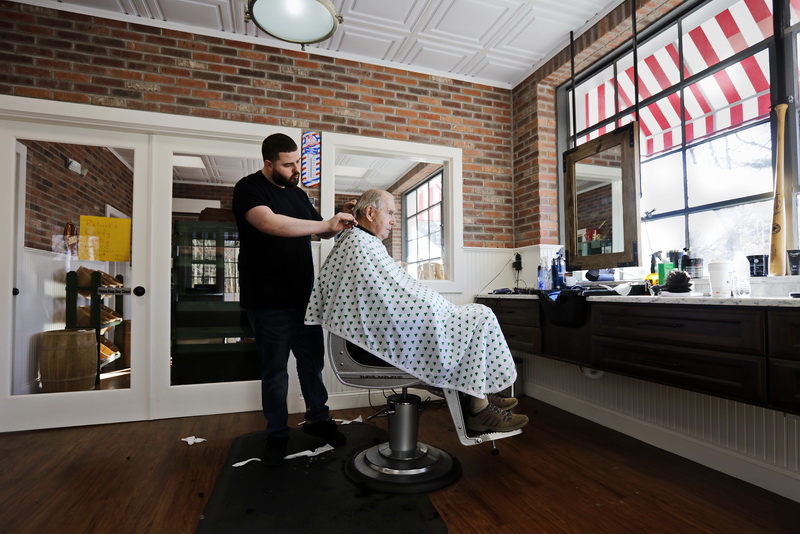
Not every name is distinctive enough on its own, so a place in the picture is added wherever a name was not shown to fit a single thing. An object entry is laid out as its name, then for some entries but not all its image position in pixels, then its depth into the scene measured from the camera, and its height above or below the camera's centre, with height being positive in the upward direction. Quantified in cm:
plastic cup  198 -2
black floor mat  157 -88
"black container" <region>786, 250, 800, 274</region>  197 +5
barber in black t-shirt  230 +0
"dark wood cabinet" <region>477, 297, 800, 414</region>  158 -32
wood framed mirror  288 +51
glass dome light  209 +125
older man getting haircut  182 -21
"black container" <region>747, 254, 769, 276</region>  210 +3
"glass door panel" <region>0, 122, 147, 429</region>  280 +1
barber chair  187 -75
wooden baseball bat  206 +21
